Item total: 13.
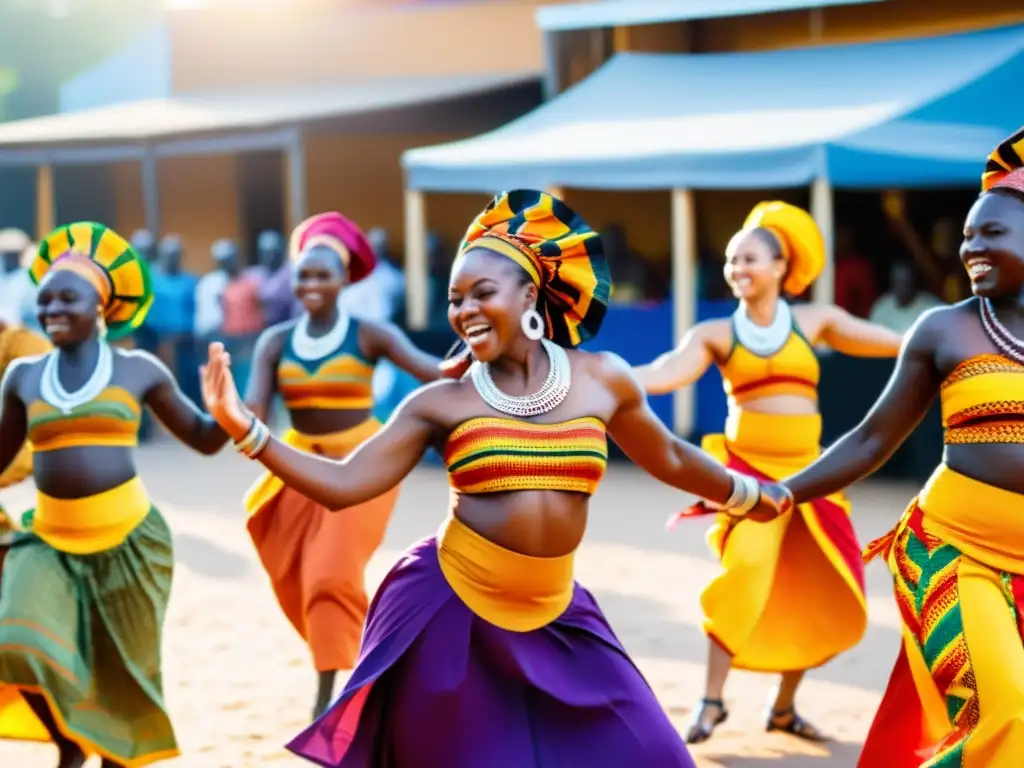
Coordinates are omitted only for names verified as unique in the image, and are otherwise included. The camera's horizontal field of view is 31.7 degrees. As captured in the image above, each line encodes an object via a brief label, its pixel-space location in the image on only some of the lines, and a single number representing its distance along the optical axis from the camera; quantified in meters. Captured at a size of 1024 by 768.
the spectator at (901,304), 14.71
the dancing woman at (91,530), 5.82
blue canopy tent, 14.03
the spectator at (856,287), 16.19
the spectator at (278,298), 18.19
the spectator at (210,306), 18.53
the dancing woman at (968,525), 4.46
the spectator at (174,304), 18.53
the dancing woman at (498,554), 4.44
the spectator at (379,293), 17.56
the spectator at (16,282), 17.77
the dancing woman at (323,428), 7.14
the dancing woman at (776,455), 6.85
